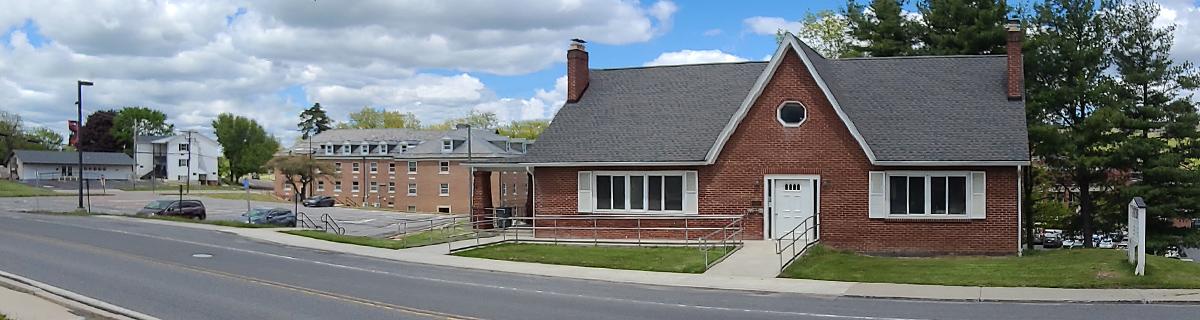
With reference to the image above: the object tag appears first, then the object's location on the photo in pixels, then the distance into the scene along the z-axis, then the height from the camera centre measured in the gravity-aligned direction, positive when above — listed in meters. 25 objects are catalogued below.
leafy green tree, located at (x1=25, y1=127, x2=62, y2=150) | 159.18 +4.76
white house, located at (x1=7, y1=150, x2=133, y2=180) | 126.06 +0.07
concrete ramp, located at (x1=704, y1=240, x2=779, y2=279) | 20.84 -2.28
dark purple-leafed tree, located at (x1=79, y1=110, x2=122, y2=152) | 152.00 +4.63
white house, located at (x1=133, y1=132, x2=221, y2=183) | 141.25 +1.38
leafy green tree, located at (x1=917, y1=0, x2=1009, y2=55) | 37.78 +5.55
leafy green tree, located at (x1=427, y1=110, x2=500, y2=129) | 126.88 +5.80
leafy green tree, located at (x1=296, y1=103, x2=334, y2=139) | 149.62 +6.64
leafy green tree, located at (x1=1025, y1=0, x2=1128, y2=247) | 33.69 +2.24
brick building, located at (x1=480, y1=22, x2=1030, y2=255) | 25.30 +0.24
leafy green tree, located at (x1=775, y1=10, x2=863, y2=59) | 56.94 +7.92
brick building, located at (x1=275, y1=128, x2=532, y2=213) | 80.65 -0.23
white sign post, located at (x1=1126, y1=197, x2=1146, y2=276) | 18.09 -1.38
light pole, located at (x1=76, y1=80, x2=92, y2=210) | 50.19 +3.32
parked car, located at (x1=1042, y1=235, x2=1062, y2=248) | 52.25 -4.40
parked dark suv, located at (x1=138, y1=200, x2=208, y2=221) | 52.19 -2.44
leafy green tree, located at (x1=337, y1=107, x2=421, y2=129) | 142.69 +6.60
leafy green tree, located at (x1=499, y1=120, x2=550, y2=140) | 124.69 +4.66
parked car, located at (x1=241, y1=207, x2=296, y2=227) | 50.51 -2.76
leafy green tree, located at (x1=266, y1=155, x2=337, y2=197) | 92.31 -0.30
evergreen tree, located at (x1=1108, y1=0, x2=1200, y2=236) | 34.00 +1.56
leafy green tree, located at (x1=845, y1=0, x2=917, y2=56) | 43.22 +5.98
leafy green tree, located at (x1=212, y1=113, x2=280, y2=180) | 142.25 +3.58
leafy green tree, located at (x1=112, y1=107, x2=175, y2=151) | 152.75 +6.74
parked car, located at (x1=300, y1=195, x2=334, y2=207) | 87.54 -3.35
